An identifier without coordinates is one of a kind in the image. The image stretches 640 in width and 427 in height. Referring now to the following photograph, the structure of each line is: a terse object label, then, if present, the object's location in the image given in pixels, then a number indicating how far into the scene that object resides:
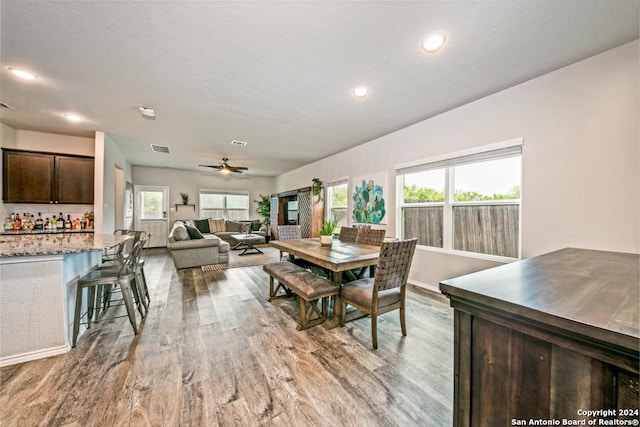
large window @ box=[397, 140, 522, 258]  2.66
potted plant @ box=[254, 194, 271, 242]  9.11
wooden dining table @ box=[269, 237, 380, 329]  2.18
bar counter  1.82
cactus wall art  4.27
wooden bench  2.26
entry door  7.25
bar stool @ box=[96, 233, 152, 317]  2.59
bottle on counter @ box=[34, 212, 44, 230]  4.01
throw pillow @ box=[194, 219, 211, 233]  7.59
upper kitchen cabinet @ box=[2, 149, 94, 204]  3.76
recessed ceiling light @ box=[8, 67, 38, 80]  2.28
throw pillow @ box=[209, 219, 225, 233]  7.82
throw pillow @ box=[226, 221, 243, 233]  8.08
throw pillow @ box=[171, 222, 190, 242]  4.77
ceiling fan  5.68
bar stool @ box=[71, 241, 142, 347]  2.05
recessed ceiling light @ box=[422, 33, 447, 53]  1.82
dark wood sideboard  0.59
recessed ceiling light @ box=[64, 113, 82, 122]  3.37
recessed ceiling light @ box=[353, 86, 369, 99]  2.62
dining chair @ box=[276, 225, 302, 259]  3.88
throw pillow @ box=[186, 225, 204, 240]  5.08
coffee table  6.34
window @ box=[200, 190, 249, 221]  8.35
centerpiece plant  3.03
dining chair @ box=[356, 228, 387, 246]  3.22
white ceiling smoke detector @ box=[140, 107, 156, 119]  3.12
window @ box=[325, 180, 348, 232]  5.38
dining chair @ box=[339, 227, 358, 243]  3.66
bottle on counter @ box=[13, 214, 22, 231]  3.81
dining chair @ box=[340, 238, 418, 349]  1.98
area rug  4.91
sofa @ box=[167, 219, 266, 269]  4.73
